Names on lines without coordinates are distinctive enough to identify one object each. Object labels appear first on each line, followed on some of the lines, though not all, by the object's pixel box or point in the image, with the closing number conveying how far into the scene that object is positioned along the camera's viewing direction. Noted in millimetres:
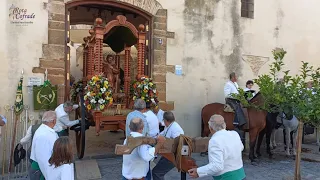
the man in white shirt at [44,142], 2881
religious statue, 6259
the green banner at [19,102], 5212
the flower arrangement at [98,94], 5179
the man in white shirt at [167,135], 3653
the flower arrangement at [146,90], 5642
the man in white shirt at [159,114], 5663
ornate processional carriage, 5325
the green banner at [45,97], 5478
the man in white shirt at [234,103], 6076
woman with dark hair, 2474
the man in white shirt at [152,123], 4549
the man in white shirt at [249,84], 6797
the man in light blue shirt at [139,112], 3620
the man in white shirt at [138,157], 2818
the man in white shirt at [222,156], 2631
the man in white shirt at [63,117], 4924
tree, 4162
